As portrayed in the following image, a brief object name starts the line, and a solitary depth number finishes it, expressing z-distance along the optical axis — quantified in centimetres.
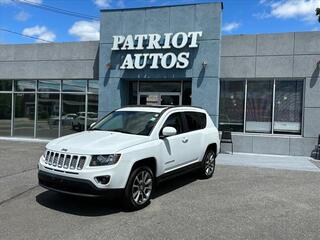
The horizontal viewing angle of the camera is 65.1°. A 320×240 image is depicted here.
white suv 407
